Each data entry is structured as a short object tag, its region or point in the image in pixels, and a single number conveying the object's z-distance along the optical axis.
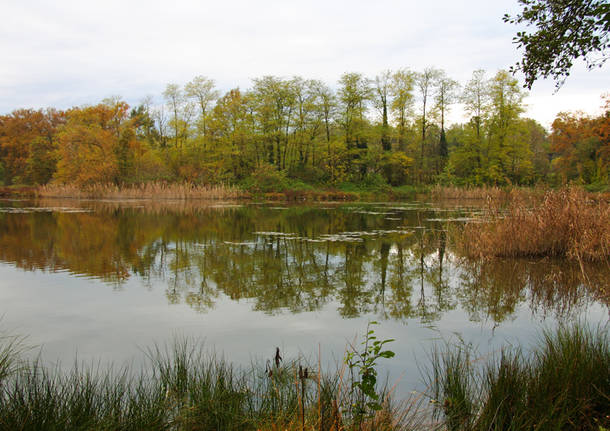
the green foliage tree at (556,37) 5.67
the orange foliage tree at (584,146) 35.16
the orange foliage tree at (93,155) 38.34
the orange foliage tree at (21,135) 54.62
